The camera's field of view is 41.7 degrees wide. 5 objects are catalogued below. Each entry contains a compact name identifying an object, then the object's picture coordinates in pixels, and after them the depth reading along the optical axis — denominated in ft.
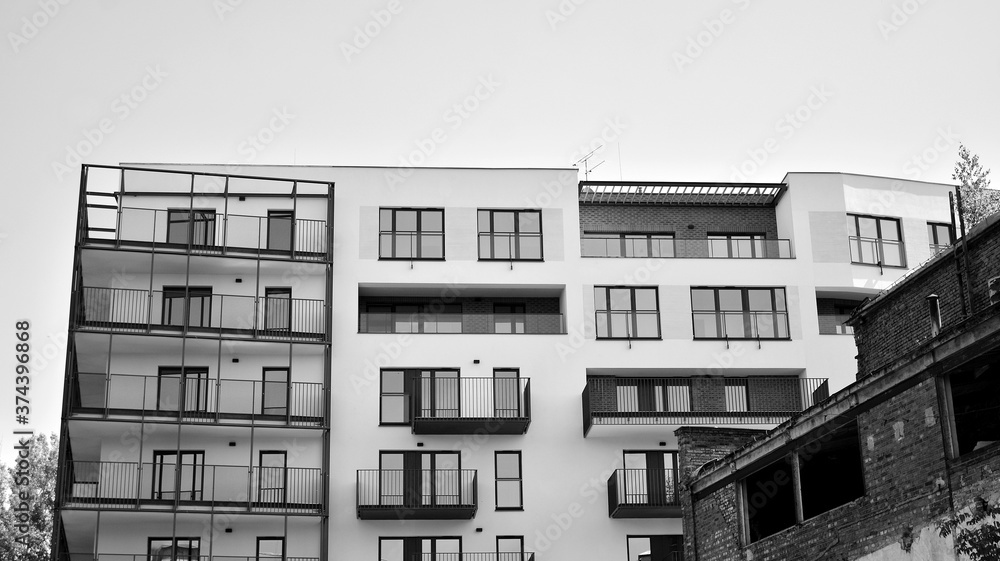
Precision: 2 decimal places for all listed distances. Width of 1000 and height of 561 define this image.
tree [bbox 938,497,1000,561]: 51.93
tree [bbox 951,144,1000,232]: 145.43
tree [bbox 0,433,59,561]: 172.55
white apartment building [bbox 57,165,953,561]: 129.08
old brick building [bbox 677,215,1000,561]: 55.11
